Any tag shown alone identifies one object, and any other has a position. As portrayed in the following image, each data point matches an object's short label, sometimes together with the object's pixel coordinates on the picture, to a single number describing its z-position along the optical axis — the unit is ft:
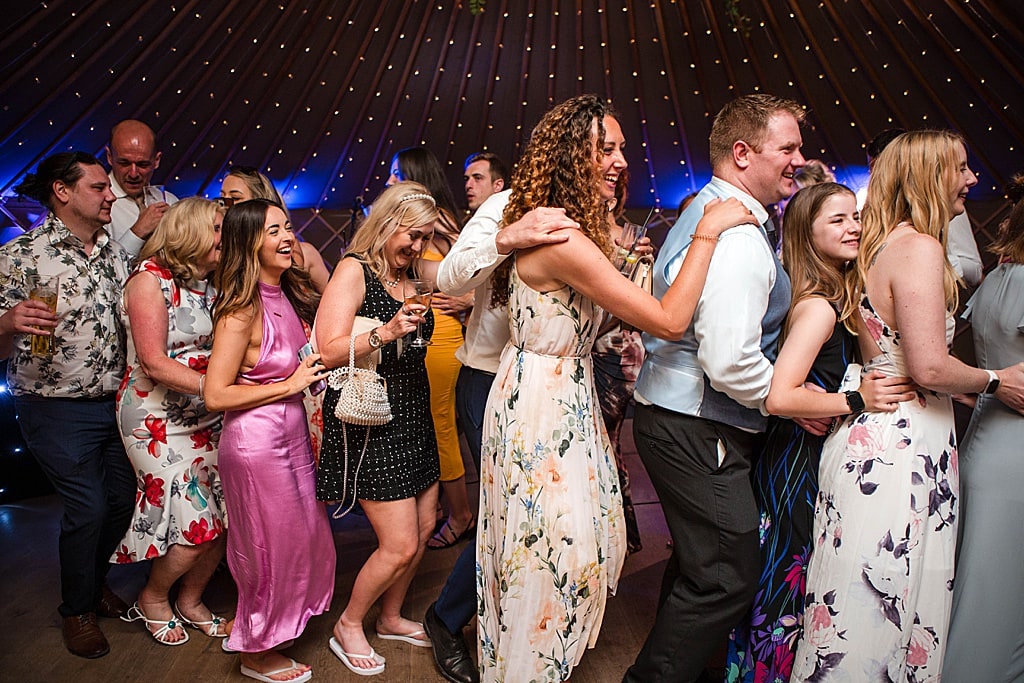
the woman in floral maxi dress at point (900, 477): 5.02
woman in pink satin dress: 6.40
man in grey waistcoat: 5.14
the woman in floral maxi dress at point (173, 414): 7.22
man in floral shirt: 7.43
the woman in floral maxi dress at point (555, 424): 5.16
